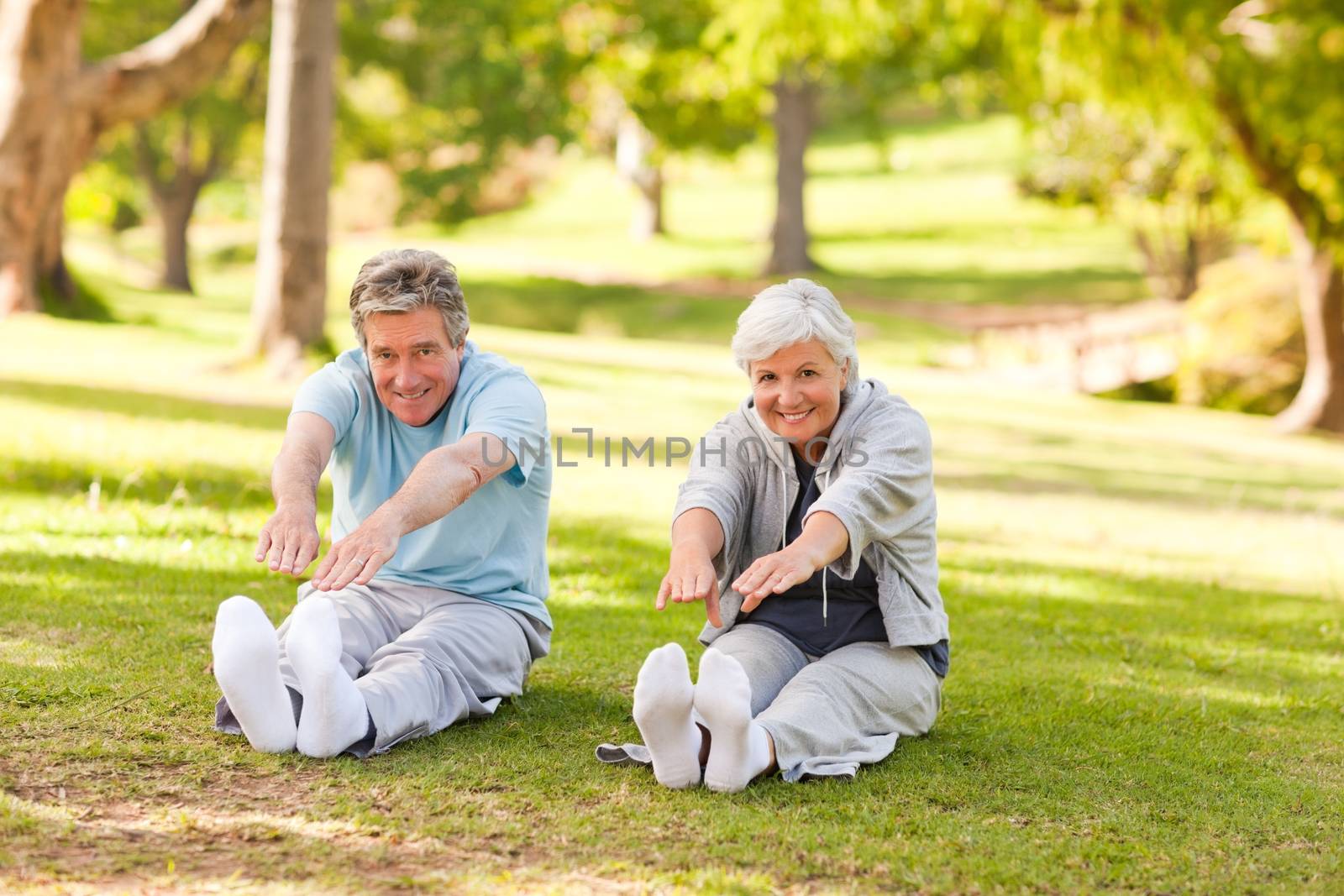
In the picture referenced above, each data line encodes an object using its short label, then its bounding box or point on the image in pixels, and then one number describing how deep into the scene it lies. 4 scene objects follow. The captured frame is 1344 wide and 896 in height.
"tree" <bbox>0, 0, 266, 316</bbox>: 15.59
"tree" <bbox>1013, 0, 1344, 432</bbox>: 15.05
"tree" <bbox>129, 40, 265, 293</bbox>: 27.17
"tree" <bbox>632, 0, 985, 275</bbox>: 16.34
